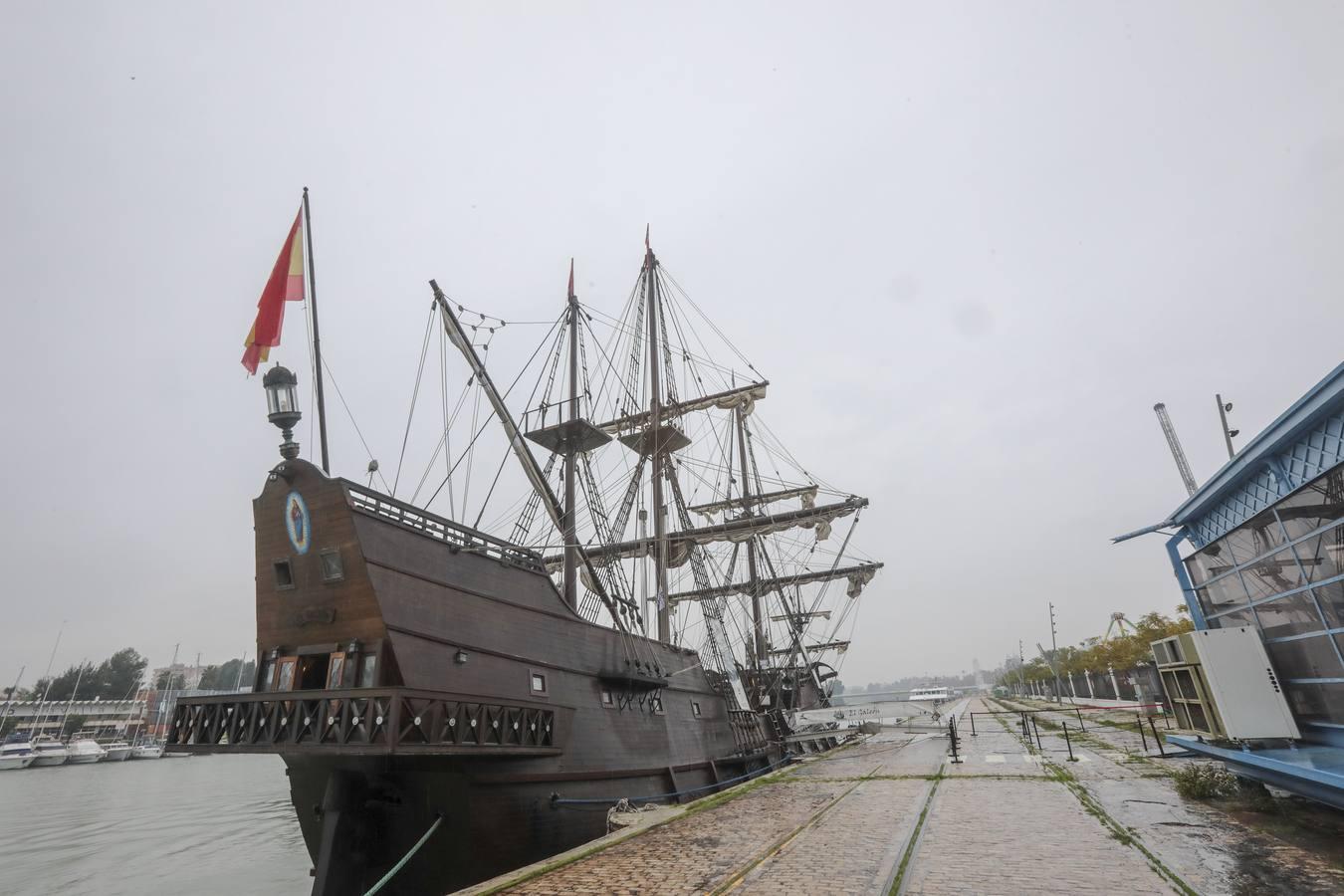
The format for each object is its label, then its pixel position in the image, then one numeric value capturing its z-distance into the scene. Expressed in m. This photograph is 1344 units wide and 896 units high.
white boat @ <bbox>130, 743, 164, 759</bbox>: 64.50
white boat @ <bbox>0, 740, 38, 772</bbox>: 51.16
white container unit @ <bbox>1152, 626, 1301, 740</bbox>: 7.79
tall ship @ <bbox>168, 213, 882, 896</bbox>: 8.41
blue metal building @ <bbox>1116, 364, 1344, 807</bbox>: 6.21
